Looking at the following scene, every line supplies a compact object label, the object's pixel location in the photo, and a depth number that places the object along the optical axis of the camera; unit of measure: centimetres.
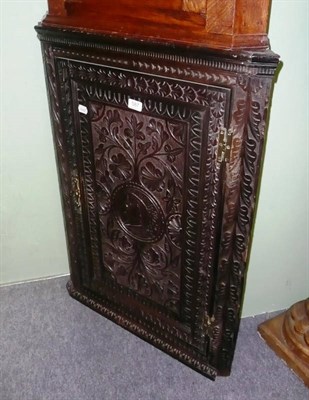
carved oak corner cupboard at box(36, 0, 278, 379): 92
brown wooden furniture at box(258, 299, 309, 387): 141
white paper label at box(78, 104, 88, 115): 125
